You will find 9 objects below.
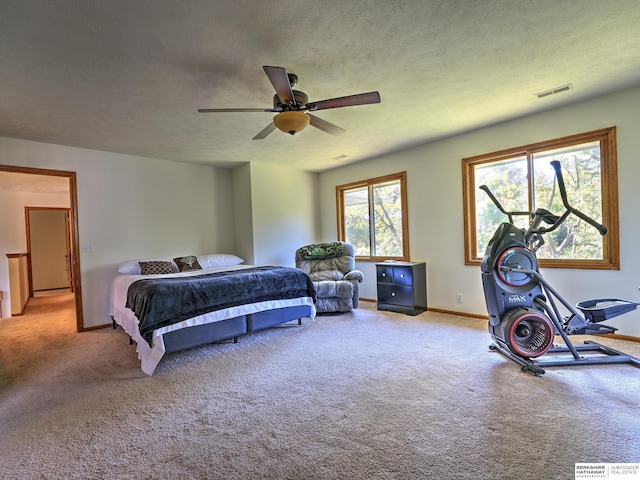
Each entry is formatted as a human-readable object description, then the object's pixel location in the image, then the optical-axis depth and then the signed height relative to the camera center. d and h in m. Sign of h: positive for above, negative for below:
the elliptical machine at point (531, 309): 2.65 -0.74
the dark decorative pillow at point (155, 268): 4.34 -0.38
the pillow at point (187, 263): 4.62 -0.36
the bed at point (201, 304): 2.89 -0.71
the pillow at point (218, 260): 4.95 -0.35
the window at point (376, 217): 5.19 +0.30
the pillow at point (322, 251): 5.34 -0.28
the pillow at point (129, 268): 4.37 -0.36
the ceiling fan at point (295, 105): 2.26 +1.02
